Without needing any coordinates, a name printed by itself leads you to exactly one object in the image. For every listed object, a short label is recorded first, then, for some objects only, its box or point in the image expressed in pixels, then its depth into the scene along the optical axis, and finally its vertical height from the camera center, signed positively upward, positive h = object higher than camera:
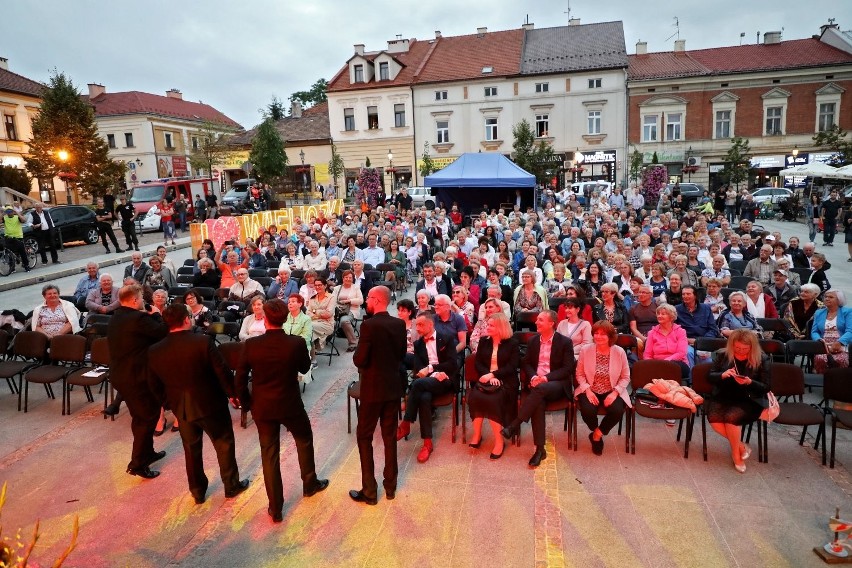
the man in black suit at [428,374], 5.20 -1.76
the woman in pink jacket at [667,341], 5.77 -1.67
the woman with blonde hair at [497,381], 5.06 -1.75
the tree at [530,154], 31.20 +1.95
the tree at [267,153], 34.91 +3.05
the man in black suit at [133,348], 4.65 -1.19
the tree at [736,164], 32.25 +0.86
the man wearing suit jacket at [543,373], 5.03 -1.76
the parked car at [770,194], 26.33 -0.81
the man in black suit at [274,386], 3.97 -1.35
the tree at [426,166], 35.97 +1.78
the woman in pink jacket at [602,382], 5.11 -1.83
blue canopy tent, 17.81 +0.29
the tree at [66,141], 30.30 +3.79
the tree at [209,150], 36.44 +3.56
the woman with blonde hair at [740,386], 4.80 -1.80
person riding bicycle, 14.45 -0.59
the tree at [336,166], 37.94 +2.14
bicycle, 14.22 -1.22
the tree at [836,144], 27.52 +1.61
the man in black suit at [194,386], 4.13 -1.37
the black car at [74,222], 18.22 -0.44
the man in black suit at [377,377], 4.21 -1.38
